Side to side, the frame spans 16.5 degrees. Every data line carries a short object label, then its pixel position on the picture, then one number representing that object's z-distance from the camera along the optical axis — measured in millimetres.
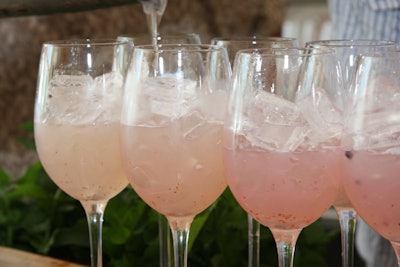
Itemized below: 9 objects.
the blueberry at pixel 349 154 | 995
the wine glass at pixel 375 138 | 979
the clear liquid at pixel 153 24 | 1197
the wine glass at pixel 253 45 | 1174
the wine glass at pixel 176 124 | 1072
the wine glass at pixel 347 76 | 1131
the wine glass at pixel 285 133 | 1019
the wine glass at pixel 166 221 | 1228
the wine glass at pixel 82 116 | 1142
